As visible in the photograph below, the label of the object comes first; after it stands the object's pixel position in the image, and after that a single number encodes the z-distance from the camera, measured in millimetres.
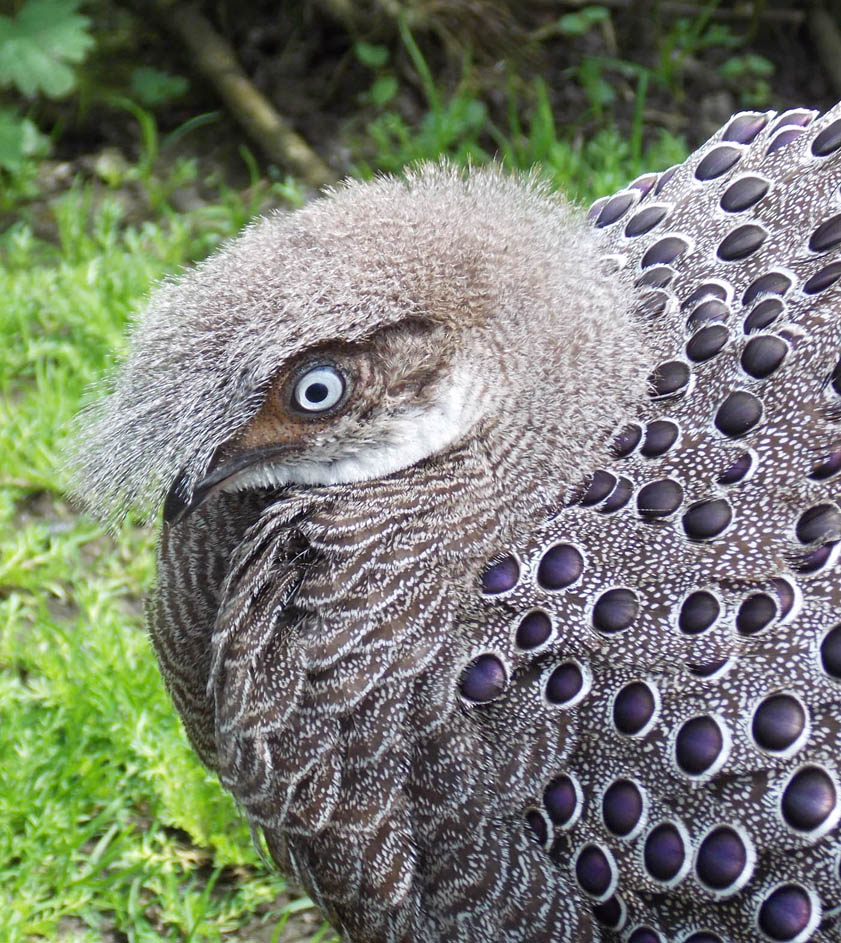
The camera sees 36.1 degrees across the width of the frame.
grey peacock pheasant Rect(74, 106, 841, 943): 2051
